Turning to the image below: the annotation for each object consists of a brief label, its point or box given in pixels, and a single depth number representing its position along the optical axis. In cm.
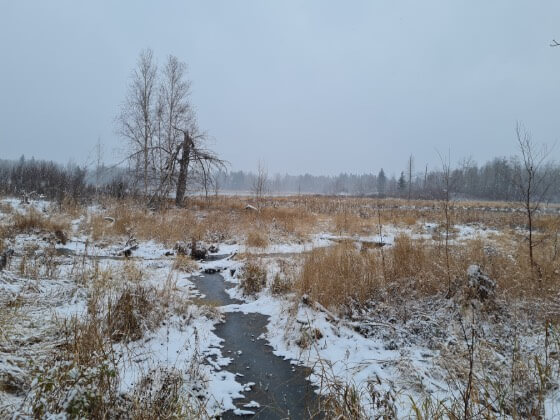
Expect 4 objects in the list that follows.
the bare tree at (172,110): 1819
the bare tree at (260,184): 1662
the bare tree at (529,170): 475
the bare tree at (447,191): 429
